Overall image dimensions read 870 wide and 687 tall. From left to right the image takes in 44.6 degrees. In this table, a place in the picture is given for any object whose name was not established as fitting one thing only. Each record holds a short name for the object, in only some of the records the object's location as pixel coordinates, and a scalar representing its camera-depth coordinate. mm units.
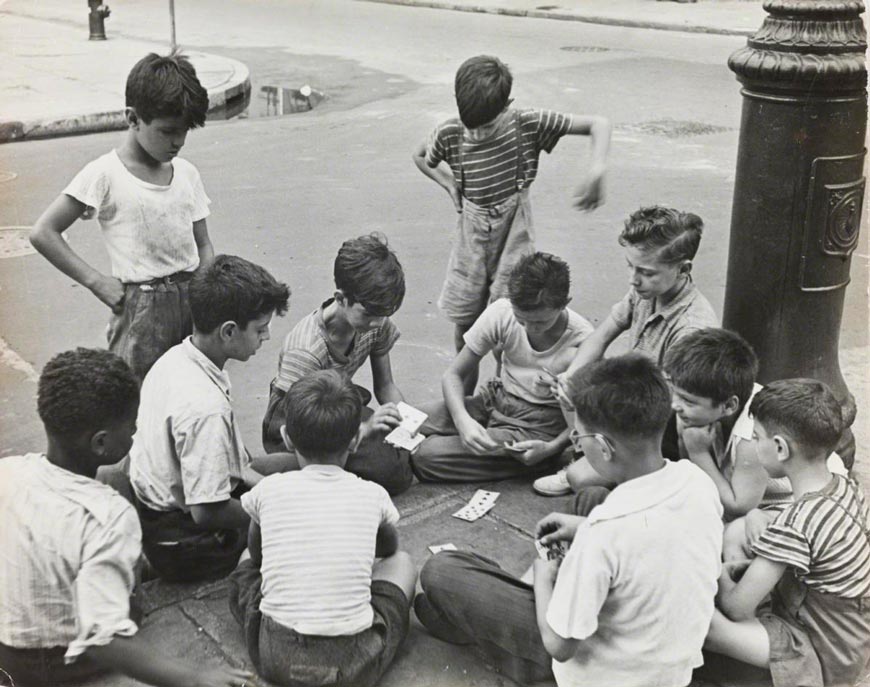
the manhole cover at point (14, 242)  7426
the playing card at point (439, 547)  3791
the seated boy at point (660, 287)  3869
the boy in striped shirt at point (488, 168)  4574
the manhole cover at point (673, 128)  11039
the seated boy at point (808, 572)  2877
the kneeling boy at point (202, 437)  3346
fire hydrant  17828
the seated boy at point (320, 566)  2895
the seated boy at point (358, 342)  3988
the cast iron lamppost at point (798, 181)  3822
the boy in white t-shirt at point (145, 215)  3924
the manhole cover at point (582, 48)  16827
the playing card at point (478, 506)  4094
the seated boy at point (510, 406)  4305
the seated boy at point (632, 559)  2615
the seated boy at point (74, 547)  2590
